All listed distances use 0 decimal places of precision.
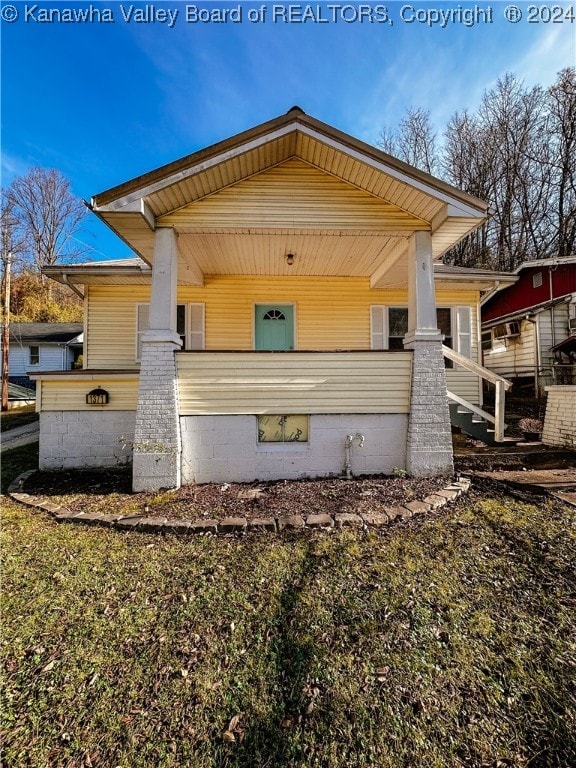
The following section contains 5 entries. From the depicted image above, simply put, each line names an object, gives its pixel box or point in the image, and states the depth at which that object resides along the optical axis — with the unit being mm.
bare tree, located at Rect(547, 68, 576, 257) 17656
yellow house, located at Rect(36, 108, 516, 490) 4637
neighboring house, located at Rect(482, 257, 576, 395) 12062
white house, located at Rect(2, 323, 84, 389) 20797
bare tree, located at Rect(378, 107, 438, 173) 21406
